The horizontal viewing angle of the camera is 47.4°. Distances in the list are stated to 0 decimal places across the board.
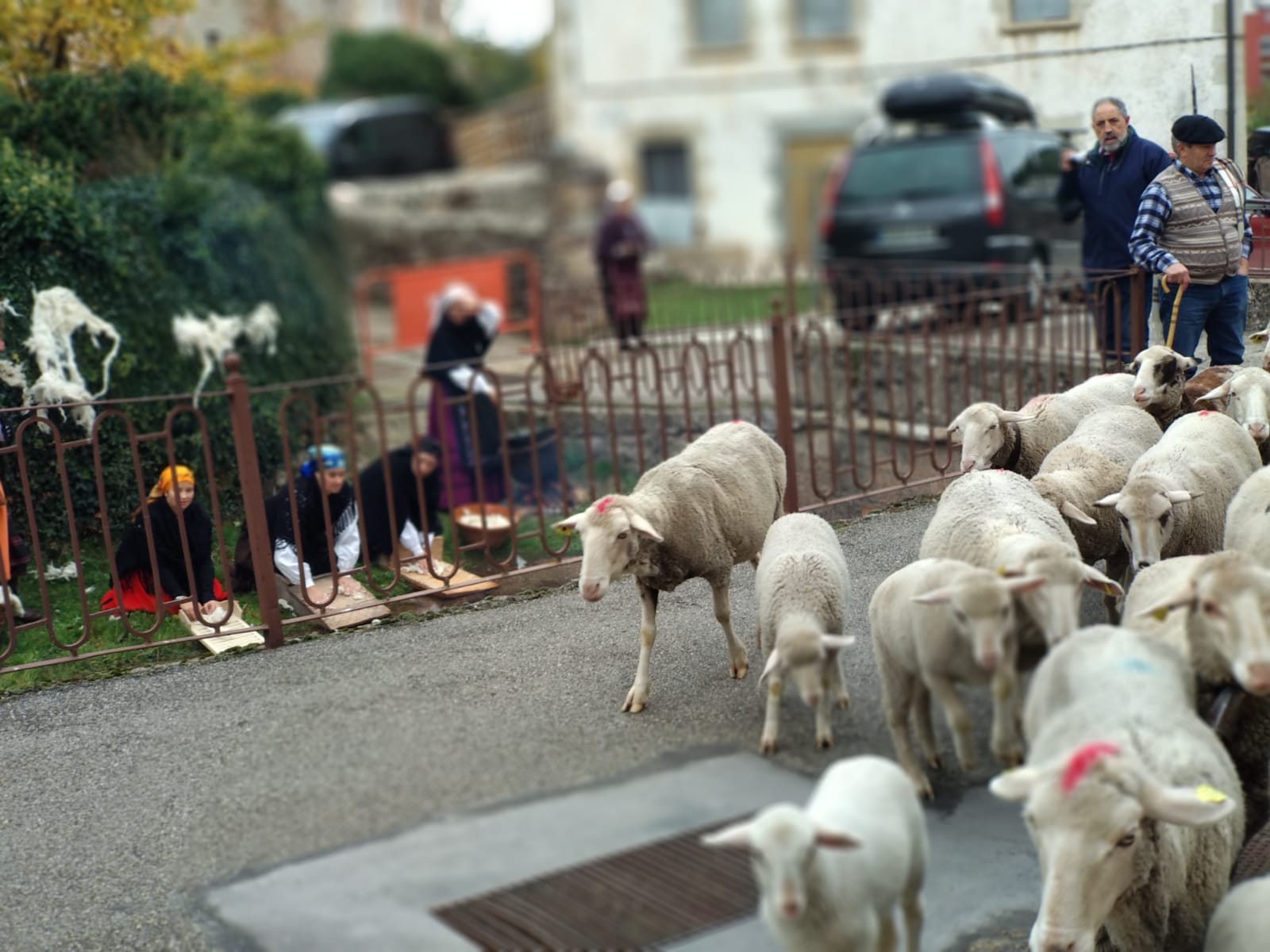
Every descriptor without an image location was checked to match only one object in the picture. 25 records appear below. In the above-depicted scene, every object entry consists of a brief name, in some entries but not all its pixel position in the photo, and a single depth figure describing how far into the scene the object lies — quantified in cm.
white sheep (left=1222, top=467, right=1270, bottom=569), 460
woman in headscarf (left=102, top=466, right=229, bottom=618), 678
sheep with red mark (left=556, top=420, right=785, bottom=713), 493
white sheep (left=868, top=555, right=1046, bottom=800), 331
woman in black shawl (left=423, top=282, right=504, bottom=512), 905
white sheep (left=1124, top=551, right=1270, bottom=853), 362
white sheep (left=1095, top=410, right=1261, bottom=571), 481
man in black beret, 595
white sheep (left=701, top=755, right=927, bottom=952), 298
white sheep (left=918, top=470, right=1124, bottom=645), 346
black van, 1162
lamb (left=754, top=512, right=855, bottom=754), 364
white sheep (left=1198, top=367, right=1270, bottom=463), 563
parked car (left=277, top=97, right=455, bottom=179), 2283
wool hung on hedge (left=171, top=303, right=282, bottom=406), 955
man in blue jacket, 635
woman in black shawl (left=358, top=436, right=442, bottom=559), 753
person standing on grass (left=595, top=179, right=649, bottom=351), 1412
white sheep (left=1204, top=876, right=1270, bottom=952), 362
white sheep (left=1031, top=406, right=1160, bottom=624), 513
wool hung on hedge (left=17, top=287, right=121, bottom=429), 820
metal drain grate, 300
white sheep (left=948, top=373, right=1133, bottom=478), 588
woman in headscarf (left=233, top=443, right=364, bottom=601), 674
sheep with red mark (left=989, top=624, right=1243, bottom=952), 331
